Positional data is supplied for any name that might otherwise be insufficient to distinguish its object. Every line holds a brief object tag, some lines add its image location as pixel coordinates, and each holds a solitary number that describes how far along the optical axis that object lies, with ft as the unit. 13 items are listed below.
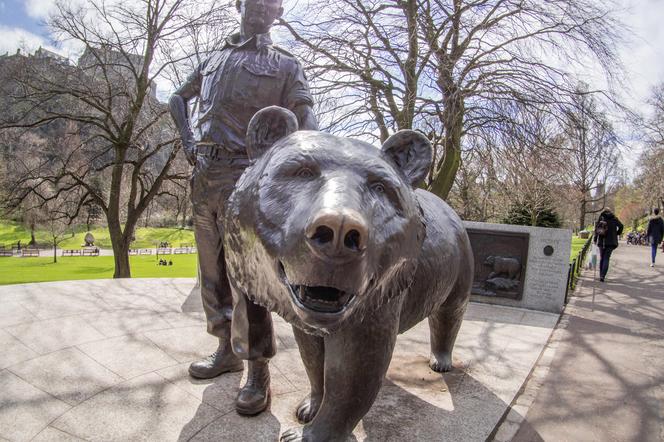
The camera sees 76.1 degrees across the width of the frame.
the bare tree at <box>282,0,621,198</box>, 30.09
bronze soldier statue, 8.04
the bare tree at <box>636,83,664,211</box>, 100.07
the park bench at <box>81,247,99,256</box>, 102.15
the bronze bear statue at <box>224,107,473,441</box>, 4.28
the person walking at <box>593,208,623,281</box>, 34.50
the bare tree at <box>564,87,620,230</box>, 29.86
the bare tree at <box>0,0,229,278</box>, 38.32
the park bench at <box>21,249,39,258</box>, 93.56
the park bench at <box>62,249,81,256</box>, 101.82
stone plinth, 22.58
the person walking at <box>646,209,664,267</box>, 43.50
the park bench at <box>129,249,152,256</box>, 113.53
